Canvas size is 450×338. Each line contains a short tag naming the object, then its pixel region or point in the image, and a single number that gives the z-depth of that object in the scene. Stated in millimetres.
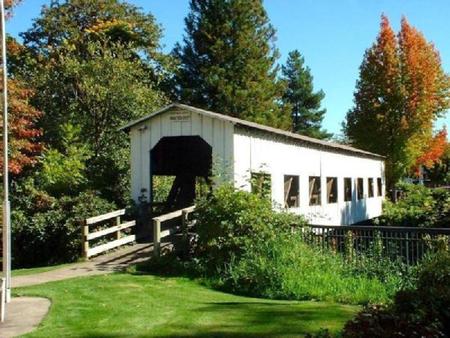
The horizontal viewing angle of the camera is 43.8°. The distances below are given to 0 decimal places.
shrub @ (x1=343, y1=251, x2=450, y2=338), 4531
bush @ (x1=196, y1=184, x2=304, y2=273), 12258
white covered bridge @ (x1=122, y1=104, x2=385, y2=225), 16406
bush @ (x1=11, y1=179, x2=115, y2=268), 15539
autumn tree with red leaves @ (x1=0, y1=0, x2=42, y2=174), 20062
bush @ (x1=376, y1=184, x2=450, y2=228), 22703
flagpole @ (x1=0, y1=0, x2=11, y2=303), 8570
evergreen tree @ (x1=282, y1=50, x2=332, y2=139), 68000
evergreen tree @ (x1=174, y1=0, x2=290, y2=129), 40219
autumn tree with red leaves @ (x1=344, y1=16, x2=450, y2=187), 36531
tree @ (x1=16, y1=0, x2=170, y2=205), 22875
